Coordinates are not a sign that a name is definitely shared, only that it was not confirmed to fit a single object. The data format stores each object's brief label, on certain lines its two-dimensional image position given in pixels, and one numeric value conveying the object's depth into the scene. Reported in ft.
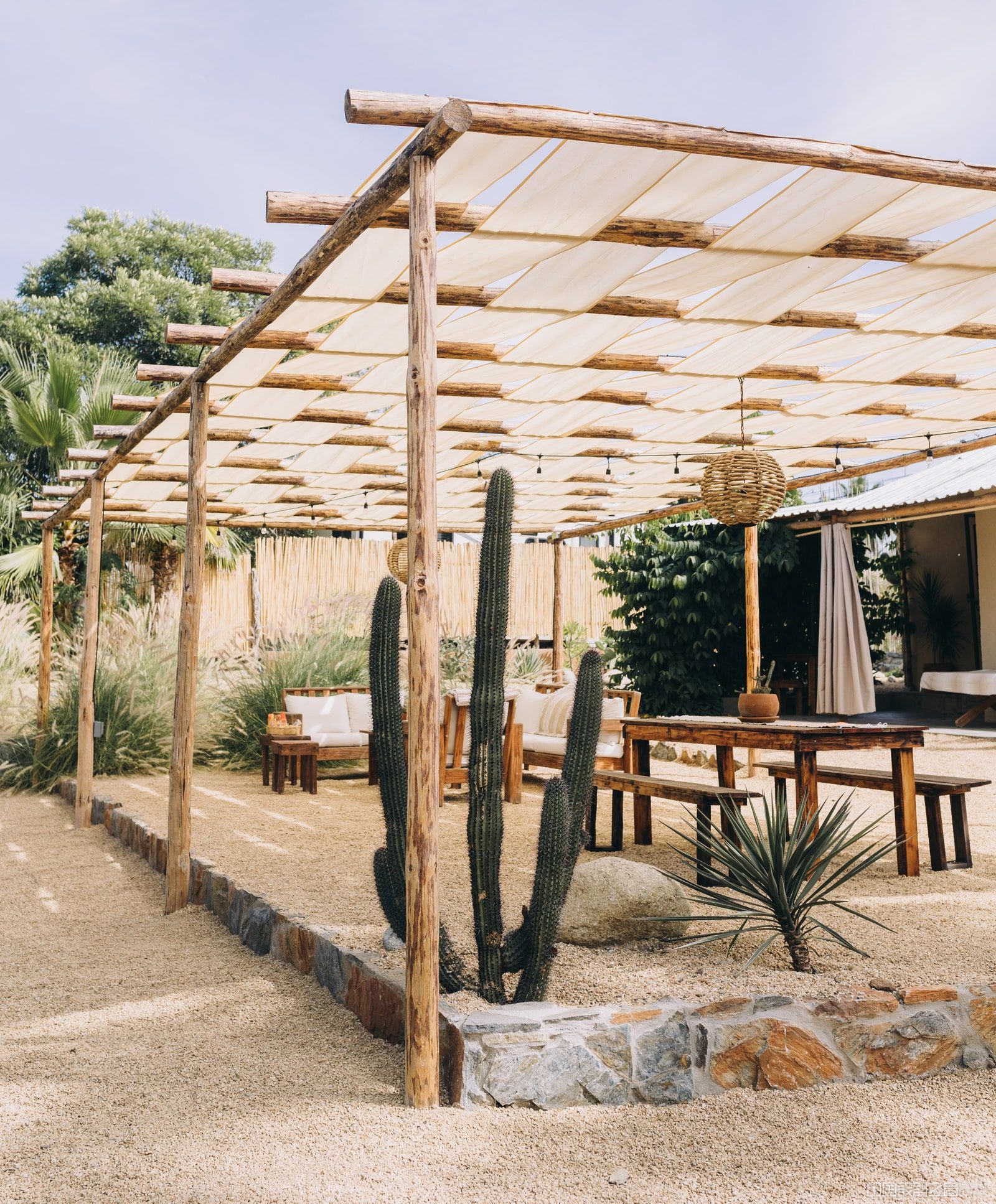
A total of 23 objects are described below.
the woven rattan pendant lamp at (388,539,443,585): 27.96
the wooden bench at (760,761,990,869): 15.52
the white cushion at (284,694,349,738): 28.27
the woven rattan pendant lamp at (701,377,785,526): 19.84
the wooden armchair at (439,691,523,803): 23.21
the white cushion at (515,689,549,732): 25.85
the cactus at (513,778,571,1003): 9.53
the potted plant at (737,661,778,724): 17.25
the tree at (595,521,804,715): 39.37
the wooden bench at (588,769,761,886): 14.71
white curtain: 34.50
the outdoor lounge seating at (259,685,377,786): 27.32
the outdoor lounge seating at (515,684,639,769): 22.50
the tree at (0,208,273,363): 64.69
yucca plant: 10.80
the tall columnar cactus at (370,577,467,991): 10.13
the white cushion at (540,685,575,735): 24.81
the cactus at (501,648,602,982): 9.73
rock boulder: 11.62
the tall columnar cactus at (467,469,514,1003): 9.50
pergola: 9.19
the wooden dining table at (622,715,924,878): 15.10
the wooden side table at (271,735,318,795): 25.76
